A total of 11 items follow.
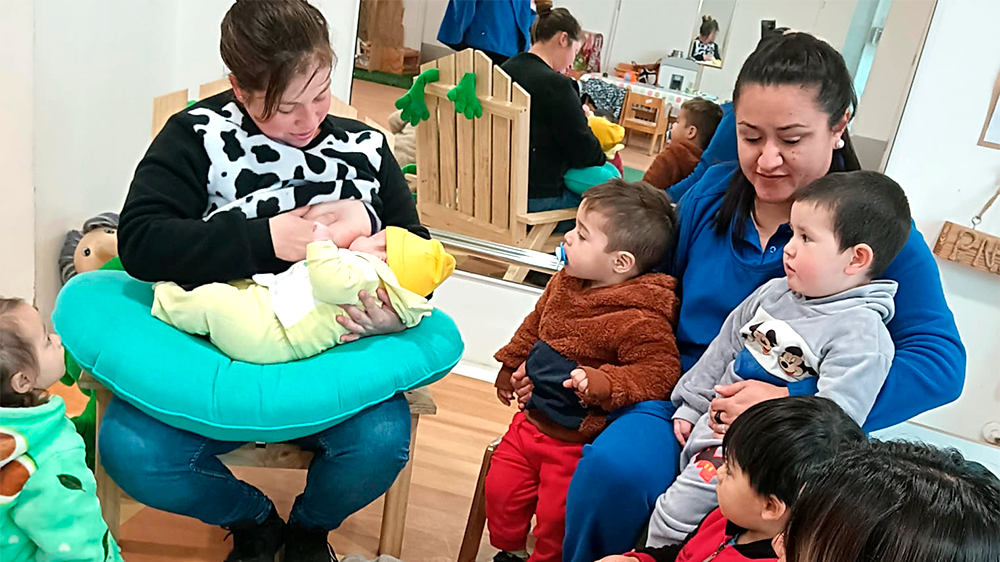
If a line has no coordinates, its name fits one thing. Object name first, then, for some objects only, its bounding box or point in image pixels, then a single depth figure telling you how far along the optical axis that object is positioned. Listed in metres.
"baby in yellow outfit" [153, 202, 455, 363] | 1.35
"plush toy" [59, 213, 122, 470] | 2.03
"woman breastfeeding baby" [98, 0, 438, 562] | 1.35
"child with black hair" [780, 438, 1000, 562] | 0.63
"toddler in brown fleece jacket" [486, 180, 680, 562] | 1.46
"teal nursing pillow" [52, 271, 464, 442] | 1.28
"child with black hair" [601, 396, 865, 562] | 0.99
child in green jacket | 1.12
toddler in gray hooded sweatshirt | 1.21
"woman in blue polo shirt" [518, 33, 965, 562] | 1.28
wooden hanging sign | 2.04
